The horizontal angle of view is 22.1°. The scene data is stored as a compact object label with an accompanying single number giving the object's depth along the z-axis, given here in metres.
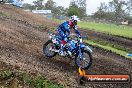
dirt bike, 14.24
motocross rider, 14.86
